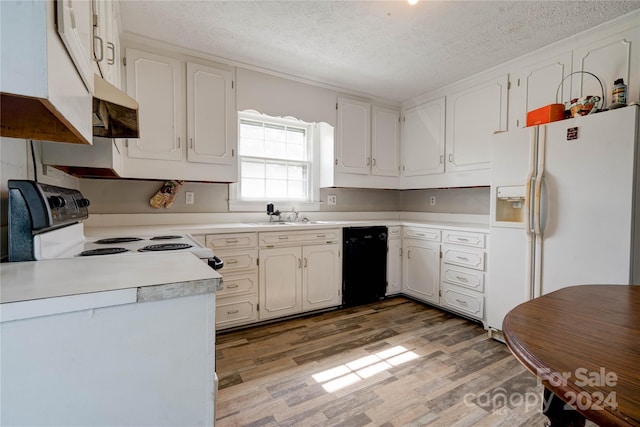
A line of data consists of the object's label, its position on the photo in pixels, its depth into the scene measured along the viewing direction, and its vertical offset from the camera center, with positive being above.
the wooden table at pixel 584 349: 0.49 -0.30
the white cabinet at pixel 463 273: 2.64 -0.62
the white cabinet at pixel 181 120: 2.35 +0.71
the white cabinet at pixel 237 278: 2.42 -0.62
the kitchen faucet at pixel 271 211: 3.02 -0.07
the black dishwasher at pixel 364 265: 3.06 -0.63
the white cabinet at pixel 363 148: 3.33 +0.66
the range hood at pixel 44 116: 0.68 +0.22
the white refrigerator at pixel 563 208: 1.78 -0.01
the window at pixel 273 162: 3.12 +0.46
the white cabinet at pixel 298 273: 2.64 -0.64
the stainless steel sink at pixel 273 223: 3.08 -0.19
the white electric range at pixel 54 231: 0.94 -0.10
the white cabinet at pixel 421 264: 3.05 -0.63
